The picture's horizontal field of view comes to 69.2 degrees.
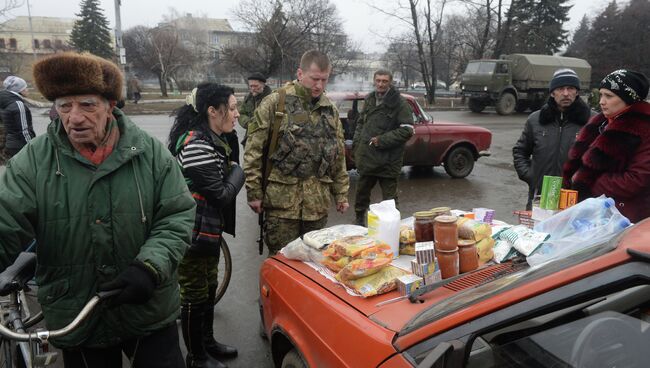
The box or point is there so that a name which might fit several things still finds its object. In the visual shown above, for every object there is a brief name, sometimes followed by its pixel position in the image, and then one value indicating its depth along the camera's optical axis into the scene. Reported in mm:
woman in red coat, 2977
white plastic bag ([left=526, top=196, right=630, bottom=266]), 1966
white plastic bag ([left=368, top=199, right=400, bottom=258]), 2461
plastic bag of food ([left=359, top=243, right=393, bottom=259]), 2224
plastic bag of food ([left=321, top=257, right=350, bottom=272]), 2273
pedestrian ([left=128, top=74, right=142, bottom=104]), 29562
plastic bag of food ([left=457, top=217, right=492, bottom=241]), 2332
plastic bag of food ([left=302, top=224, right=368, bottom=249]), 2545
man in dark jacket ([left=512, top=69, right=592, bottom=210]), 4016
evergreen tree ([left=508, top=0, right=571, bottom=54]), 39875
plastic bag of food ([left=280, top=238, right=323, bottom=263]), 2514
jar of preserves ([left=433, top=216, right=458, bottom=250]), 2139
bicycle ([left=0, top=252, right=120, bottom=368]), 1574
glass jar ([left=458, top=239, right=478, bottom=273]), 2200
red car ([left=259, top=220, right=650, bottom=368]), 1356
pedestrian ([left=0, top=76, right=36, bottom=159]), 5645
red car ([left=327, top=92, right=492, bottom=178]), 8102
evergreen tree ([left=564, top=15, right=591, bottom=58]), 47562
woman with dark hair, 2777
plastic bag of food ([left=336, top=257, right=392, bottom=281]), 2117
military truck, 23938
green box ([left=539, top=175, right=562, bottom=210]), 2792
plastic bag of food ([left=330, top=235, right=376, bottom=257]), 2265
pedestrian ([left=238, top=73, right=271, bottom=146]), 7391
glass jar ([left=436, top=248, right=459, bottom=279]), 2158
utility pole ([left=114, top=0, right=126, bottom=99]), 19016
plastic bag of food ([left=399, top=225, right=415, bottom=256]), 2535
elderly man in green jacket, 1812
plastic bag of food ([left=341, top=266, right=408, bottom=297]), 2066
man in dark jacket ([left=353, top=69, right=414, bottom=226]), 5613
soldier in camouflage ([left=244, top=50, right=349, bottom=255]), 3422
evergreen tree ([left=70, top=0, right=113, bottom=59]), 50062
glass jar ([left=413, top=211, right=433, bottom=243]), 2414
